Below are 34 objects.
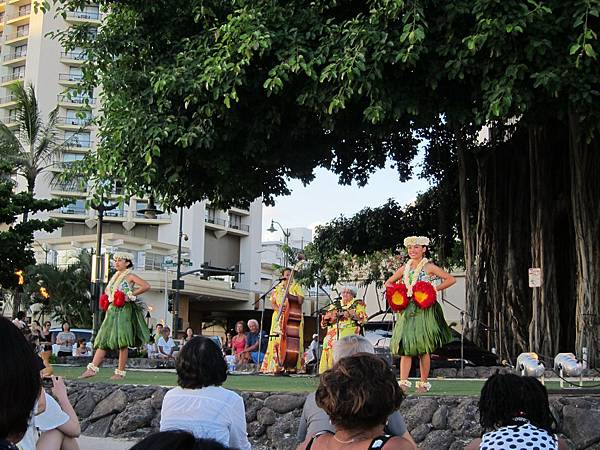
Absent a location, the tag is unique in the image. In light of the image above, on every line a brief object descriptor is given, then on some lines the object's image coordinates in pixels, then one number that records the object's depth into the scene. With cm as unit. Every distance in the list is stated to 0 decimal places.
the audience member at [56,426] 385
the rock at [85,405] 969
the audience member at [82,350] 2226
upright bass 1363
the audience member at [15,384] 202
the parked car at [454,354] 1436
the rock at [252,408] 855
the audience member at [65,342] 2286
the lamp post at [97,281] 2044
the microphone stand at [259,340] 1630
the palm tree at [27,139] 2959
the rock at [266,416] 841
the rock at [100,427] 942
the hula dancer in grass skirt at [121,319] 1139
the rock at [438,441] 758
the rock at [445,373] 1349
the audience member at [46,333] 2102
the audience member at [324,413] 431
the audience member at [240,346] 1638
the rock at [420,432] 771
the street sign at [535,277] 1400
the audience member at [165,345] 1989
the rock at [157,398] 911
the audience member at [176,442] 177
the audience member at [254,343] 1634
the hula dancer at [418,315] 925
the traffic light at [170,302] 5259
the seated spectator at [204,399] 437
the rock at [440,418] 764
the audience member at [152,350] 2008
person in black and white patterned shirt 371
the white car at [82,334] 2838
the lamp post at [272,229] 4158
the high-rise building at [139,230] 5359
